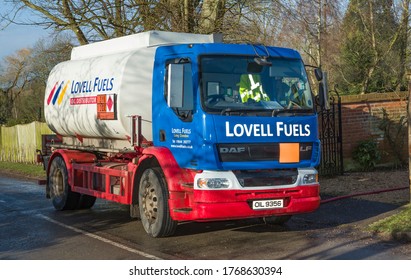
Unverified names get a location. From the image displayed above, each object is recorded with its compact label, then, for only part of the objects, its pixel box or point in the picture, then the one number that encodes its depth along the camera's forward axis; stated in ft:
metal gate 49.55
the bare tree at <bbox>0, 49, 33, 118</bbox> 178.40
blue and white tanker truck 27.63
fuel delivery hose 38.32
